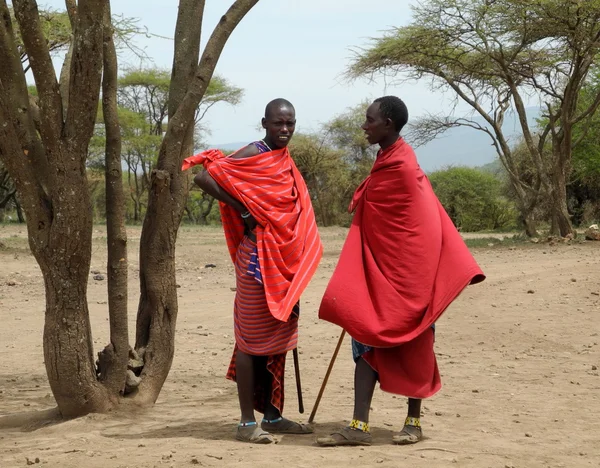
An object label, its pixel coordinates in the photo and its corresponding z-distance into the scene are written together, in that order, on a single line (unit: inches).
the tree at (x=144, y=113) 1321.4
